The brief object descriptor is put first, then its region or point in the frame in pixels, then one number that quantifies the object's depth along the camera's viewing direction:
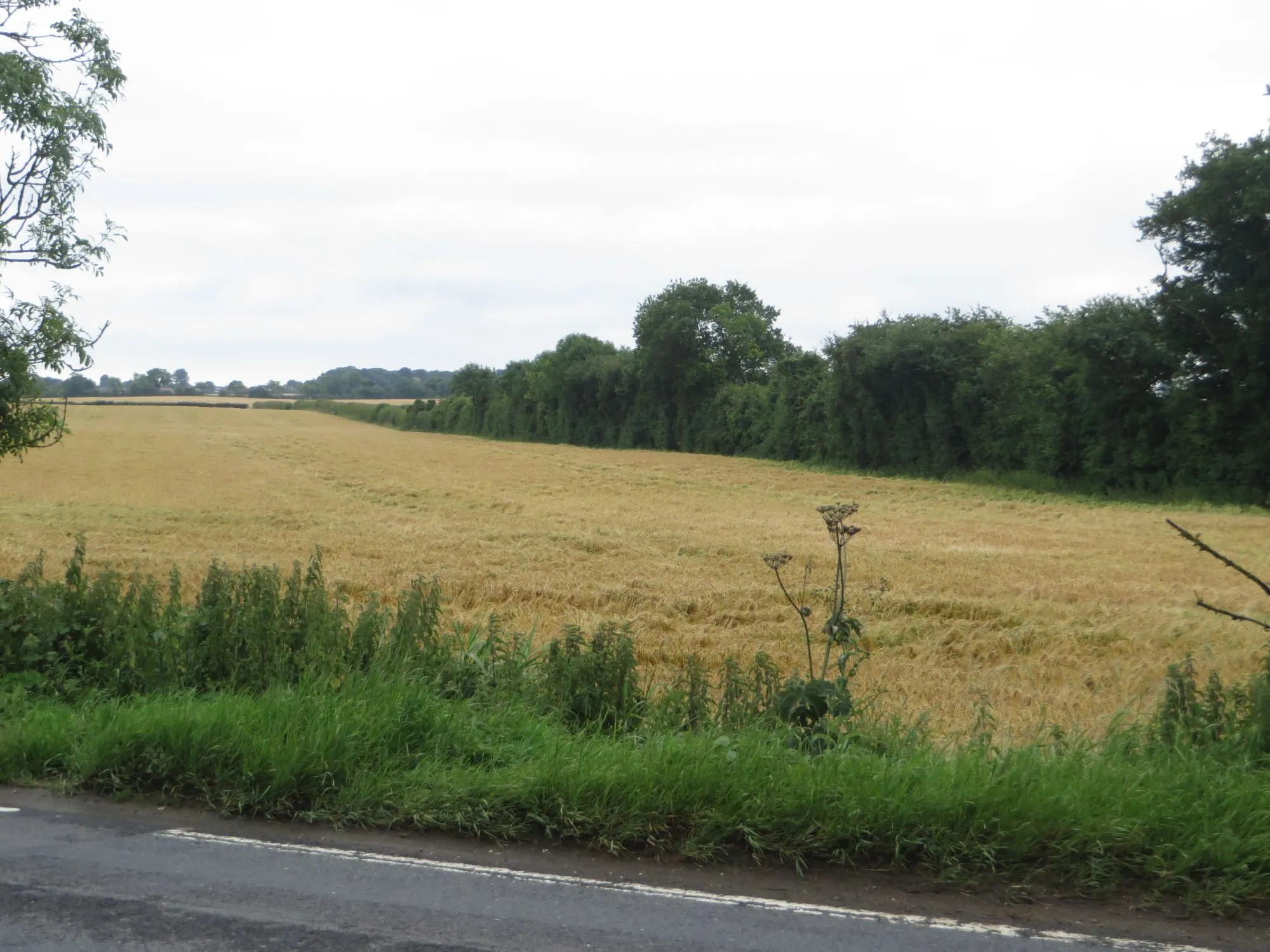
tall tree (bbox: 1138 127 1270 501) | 27.83
